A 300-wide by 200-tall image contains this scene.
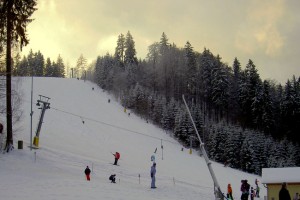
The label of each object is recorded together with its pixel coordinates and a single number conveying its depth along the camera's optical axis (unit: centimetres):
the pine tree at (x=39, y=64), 13950
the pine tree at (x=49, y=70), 14138
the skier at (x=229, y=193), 2594
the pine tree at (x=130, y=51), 11719
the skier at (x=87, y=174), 2439
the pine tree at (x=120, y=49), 12127
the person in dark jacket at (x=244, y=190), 2378
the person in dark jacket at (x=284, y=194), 1406
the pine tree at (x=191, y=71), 10512
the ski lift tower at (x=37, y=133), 3374
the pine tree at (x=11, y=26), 2870
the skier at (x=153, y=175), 2387
